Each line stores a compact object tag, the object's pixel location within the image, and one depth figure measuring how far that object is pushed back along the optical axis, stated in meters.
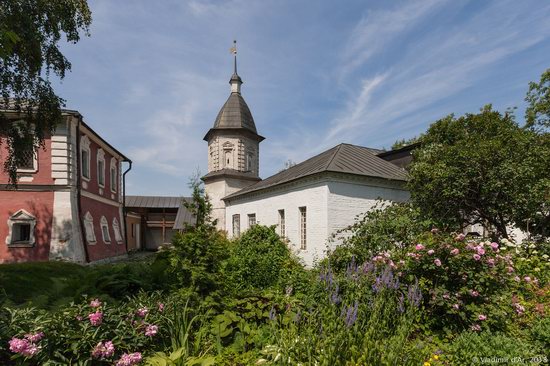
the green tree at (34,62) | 8.34
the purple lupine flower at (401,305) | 4.07
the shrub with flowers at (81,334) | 3.51
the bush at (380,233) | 8.52
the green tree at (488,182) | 9.42
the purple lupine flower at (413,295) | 4.23
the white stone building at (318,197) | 12.01
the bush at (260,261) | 9.73
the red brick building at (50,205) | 14.34
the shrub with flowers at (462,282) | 4.79
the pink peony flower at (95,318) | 3.76
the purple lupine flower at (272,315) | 3.93
